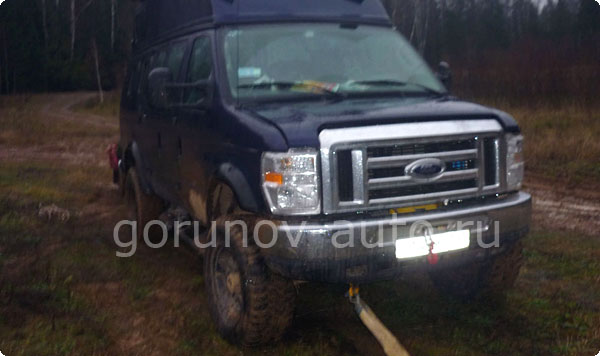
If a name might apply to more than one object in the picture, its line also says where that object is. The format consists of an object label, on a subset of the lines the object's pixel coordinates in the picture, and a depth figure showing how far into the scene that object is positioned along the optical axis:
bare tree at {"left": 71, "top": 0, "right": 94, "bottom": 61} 42.83
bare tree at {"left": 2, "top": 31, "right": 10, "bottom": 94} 41.14
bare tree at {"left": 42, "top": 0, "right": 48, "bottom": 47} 43.22
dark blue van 3.63
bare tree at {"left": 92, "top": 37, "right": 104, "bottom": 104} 41.75
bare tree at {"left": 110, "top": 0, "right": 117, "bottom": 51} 45.10
